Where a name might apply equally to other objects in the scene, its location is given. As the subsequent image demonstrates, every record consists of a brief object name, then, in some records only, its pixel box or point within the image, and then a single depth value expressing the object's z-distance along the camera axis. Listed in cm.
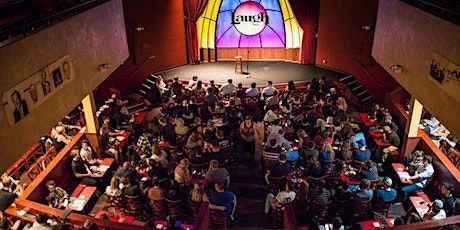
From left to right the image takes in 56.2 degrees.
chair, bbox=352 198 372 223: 909
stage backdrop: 1770
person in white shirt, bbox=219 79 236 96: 1406
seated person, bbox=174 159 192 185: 973
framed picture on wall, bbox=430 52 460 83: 669
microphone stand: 1724
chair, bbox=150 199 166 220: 939
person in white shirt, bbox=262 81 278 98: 1379
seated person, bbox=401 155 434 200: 1009
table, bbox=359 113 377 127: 1273
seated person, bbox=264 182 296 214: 901
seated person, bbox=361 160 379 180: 962
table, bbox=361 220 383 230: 854
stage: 1681
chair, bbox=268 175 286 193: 981
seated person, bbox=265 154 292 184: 974
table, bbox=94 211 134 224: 885
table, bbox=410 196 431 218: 941
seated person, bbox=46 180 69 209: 938
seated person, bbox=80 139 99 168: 1085
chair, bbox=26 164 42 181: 1008
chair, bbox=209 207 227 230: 879
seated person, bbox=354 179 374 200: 902
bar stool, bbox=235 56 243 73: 1772
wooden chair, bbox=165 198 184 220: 926
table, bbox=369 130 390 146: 1170
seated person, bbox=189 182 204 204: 907
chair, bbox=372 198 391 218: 930
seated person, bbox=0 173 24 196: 916
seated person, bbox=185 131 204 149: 1072
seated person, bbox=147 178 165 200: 925
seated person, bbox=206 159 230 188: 951
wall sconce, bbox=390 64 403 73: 912
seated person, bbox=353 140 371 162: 1032
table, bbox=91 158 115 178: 1082
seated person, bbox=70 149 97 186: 1058
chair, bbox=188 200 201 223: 916
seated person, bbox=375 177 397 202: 920
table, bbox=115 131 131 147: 1195
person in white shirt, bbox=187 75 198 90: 1504
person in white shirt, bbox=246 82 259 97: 1350
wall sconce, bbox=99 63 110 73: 1013
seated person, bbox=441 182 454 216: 872
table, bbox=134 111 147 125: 1348
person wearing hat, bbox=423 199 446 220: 832
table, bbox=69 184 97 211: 970
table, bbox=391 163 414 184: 1034
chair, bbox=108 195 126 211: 985
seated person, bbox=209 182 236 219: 877
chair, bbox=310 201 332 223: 907
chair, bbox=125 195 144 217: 955
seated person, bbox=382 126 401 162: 1132
